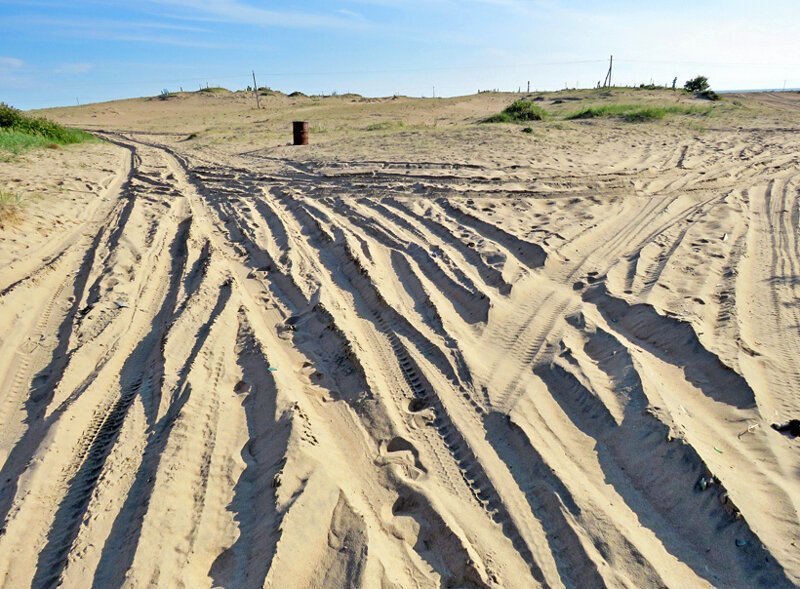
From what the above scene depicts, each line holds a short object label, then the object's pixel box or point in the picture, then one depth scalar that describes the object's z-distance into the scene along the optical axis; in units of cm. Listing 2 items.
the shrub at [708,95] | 2628
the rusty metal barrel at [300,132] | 1553
